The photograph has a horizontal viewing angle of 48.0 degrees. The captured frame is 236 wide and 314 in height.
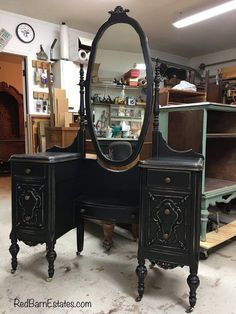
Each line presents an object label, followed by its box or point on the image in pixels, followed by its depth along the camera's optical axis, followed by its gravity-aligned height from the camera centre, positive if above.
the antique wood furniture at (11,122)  5.95 +0.13
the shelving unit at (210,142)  1.97 -0.10
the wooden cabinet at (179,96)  3.72 +0.54
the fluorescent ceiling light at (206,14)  3.33 +1.56
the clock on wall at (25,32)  3.83 +1.39
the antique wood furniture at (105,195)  1.69 -0.47
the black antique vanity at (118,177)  1.43 -0.30
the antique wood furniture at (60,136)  3.27 -0.10
